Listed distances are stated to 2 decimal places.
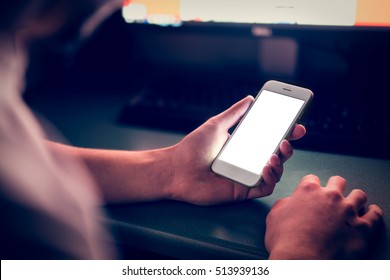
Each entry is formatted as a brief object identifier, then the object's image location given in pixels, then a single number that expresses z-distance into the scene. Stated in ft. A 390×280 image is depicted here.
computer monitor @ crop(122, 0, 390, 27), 2.29
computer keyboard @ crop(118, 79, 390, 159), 1.93
